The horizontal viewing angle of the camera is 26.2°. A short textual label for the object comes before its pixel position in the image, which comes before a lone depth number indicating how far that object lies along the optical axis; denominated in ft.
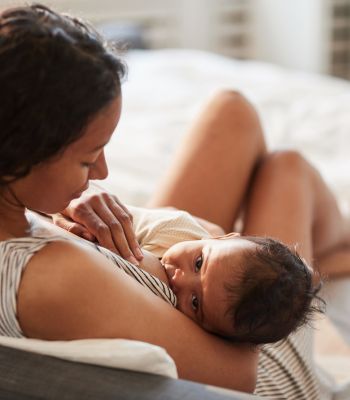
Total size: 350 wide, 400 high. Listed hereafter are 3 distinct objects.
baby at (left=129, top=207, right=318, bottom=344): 3.69
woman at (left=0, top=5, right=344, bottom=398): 3.04
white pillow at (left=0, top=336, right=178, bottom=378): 3.14
